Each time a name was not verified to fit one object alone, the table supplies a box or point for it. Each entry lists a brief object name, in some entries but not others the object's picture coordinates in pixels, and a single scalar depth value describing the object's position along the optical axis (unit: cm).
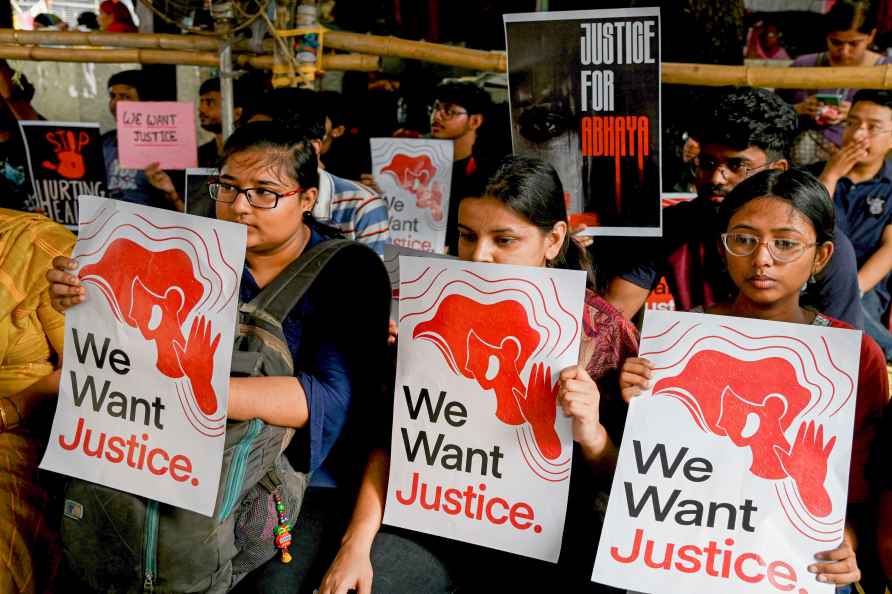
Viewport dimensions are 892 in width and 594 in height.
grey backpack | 157
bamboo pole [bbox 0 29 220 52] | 369
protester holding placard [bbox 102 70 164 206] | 399
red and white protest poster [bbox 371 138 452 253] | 373
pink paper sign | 355
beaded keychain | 168
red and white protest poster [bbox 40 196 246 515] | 153
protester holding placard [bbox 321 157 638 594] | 161
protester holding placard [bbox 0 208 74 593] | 186
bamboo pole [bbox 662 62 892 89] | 275
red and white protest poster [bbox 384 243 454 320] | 237
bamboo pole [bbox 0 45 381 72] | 371
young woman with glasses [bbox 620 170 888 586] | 151
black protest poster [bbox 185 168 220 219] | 314
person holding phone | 410
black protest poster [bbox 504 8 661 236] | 220
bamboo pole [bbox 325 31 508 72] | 322
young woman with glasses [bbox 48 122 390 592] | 166
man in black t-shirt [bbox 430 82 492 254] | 435
